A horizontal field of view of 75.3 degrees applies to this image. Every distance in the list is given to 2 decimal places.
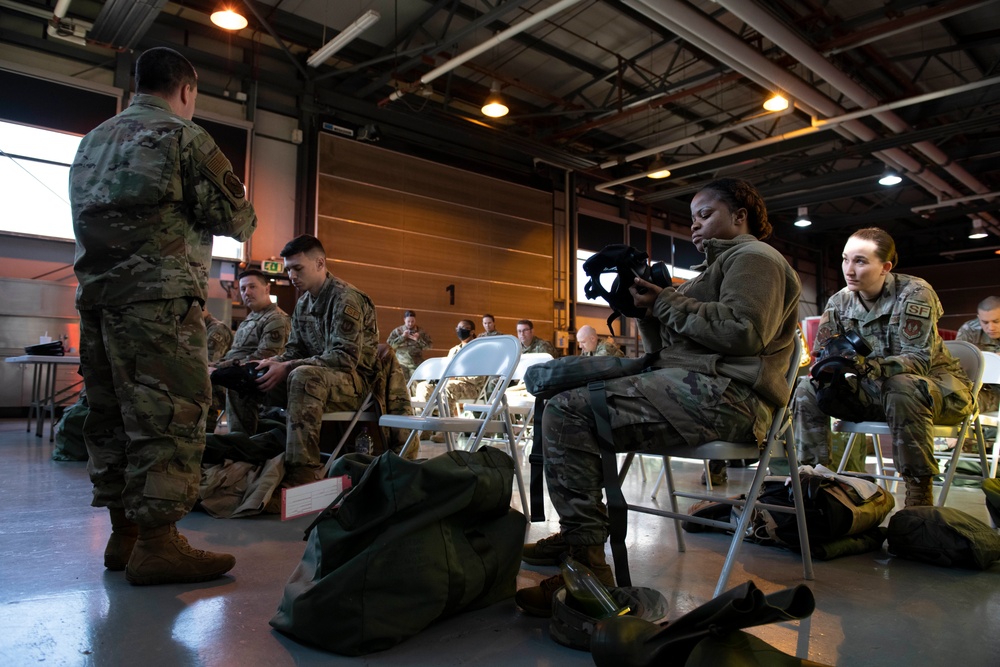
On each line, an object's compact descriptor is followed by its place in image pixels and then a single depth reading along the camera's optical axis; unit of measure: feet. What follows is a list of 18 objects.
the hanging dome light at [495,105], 31.07
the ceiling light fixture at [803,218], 49.83
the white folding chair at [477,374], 9.12
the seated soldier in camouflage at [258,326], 15.35
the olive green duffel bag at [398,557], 4.99
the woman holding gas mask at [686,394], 5.99
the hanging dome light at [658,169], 41.16
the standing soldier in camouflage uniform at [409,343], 30.96
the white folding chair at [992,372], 12.80
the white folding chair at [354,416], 11.46
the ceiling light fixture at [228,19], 23.85
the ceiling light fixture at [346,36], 22.97
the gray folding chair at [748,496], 5.92
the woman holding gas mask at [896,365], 9.45
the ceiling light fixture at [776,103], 29.45
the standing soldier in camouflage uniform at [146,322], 6.61
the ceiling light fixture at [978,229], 51.55
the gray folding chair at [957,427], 9.95
